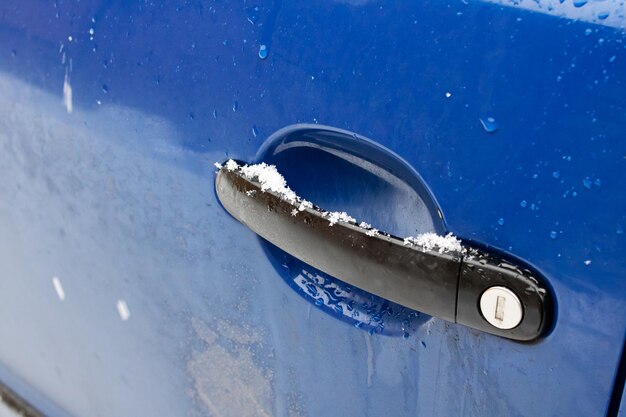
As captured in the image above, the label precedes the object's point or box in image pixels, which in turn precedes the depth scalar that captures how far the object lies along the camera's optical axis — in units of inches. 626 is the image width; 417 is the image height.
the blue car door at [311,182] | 29.1
